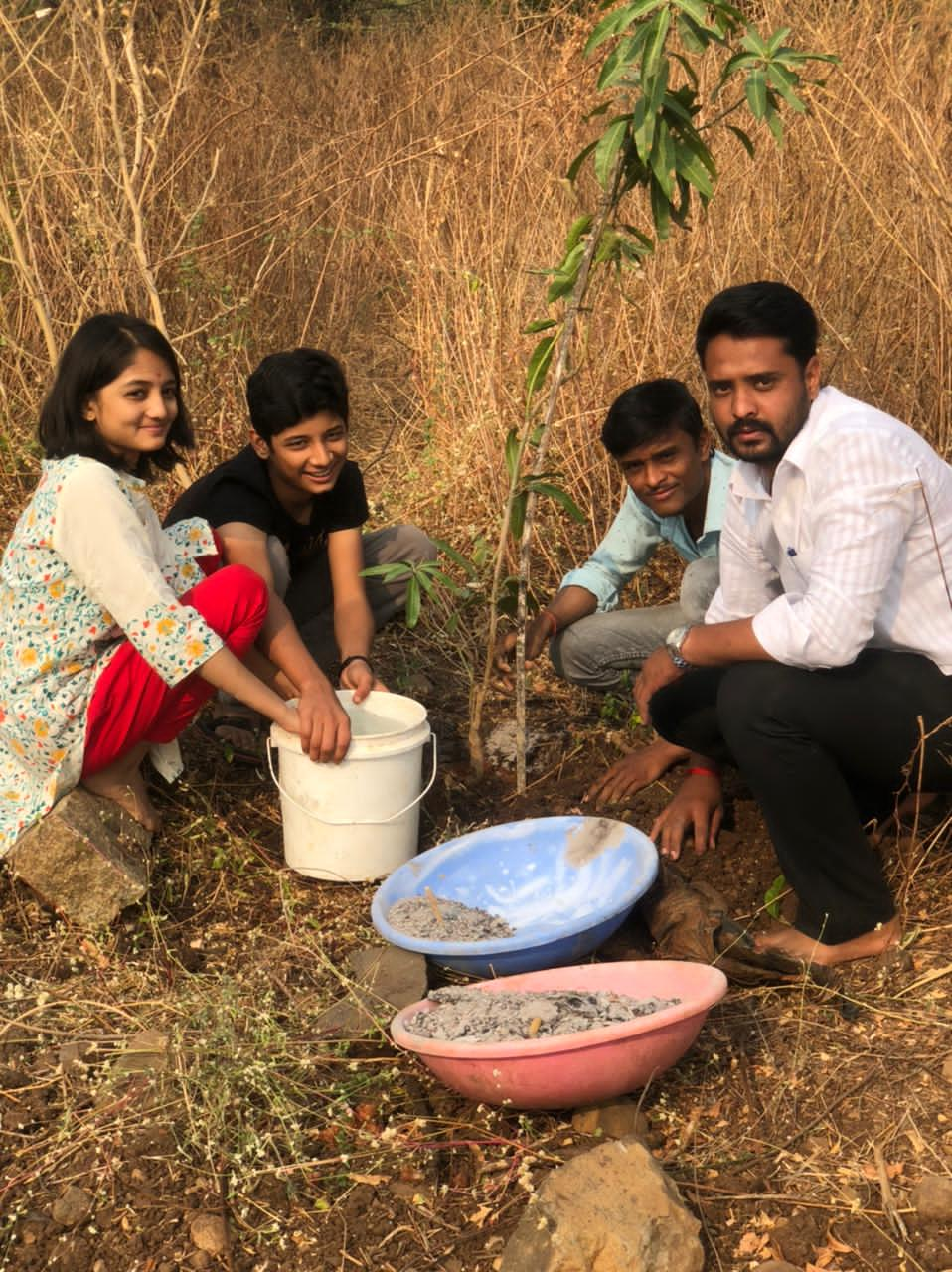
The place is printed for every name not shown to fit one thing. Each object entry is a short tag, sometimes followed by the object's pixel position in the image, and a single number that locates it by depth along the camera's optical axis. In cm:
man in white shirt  235
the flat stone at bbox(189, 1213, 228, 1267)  197
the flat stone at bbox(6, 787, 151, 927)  272
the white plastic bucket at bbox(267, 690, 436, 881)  281
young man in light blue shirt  317
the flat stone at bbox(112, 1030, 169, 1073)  230
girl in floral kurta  269
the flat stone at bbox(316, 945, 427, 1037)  238
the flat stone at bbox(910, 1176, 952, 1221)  194
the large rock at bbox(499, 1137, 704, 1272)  179
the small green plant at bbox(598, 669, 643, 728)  358
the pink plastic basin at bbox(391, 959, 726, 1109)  199
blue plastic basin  257
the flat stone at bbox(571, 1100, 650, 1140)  213
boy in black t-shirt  312
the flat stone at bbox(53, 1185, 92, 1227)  204
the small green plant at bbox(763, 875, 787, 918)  278
